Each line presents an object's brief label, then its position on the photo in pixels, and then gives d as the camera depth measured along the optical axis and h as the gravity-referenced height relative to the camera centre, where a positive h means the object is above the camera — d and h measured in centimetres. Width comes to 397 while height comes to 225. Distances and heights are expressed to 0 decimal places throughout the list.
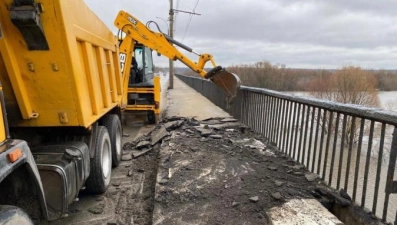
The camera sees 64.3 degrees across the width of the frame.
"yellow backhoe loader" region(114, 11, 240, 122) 947 -42
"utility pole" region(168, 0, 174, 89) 2867 +192
